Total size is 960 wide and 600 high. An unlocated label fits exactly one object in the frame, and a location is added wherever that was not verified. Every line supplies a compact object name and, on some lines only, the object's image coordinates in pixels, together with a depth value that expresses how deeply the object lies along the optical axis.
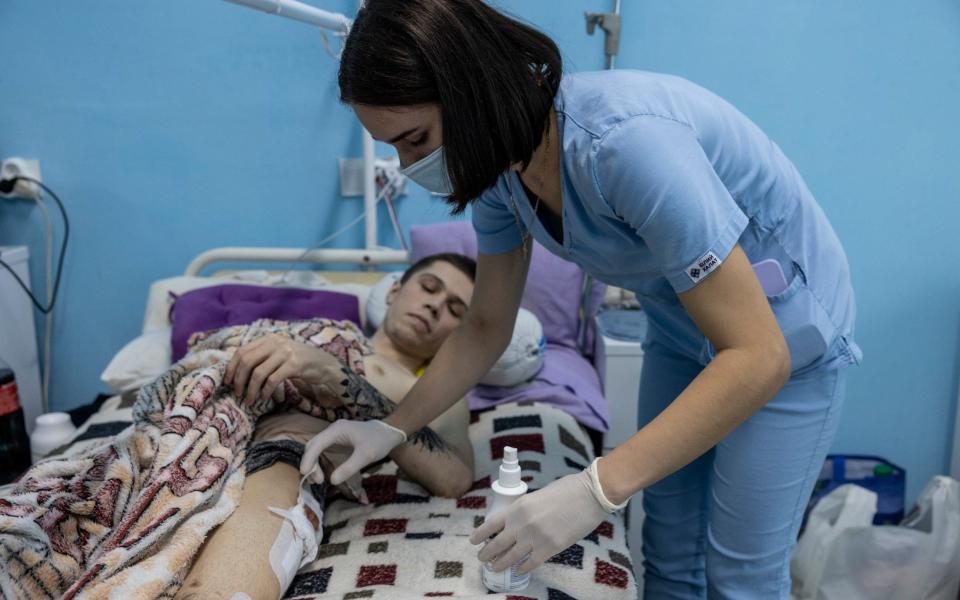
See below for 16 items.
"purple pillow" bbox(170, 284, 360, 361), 1.93
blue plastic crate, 2.28
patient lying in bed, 1.00
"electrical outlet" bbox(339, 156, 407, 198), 2.30
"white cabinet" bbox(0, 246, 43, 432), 2.26
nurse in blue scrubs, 0.85
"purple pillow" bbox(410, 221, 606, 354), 2.16
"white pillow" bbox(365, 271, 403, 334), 2.01
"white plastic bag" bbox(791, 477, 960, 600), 1.84
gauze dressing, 1.04
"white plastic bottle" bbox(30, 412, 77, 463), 1.86
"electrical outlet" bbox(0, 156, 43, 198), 2.30
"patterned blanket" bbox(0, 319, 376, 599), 0.94
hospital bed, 1.10
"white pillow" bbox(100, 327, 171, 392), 1.87
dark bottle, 2.01
